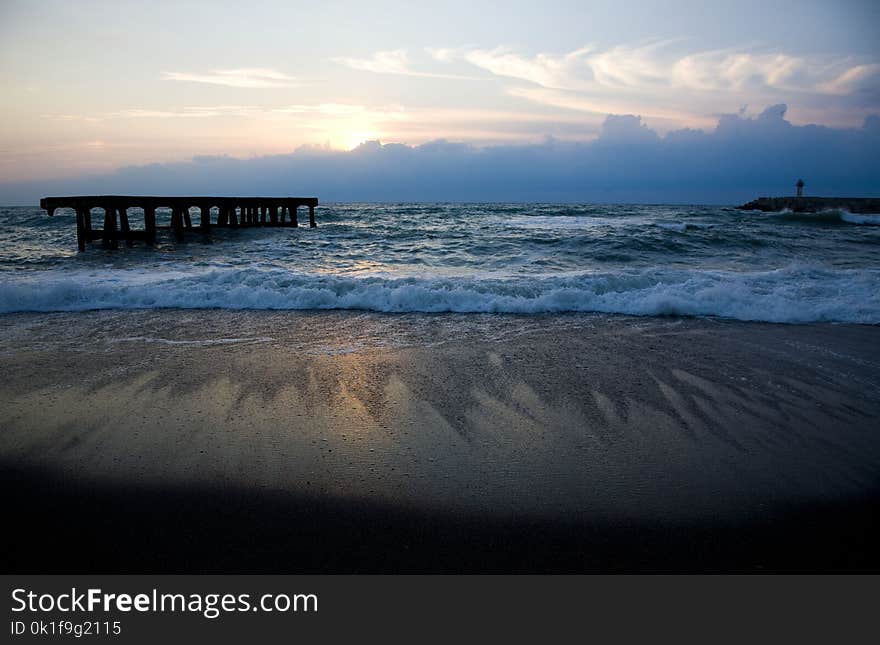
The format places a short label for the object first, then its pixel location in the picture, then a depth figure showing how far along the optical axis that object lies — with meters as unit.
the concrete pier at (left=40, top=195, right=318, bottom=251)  16.52
